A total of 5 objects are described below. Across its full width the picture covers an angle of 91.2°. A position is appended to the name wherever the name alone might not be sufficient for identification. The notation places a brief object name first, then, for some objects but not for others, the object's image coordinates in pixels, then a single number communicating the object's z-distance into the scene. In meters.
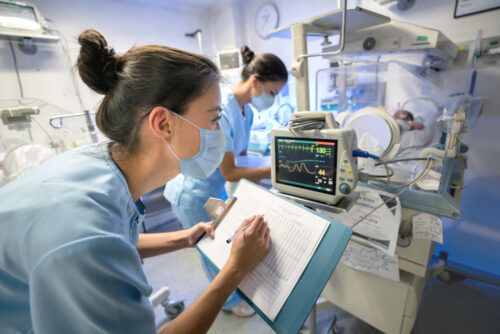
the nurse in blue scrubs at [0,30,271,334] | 0.45
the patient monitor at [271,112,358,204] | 0.75
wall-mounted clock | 2.82
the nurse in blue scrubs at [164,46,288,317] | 1.32
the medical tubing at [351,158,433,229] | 0.82
